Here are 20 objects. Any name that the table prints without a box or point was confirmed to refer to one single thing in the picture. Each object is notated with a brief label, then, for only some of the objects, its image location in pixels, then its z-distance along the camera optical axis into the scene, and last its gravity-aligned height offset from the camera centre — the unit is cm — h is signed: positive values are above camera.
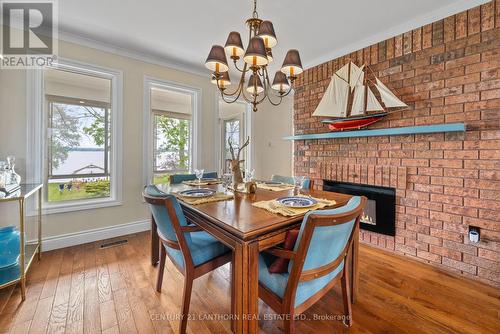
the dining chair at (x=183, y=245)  120 -54
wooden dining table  99 -36
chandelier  149 +81
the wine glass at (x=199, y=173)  212 -10
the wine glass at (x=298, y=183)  178 -16
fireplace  240 -50
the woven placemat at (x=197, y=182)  217 -21
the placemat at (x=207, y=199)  146 -25
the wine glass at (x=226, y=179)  189 -14
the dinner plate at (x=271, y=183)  214 -20
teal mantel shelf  188 +36
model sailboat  233 +75
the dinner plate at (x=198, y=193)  161 -24
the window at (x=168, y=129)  304 +52
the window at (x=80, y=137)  246 +31
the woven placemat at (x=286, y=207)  121 -27
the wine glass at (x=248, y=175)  192 -10
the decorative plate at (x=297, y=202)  132 -25
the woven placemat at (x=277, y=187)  195 -22
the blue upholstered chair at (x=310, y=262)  94 -49
